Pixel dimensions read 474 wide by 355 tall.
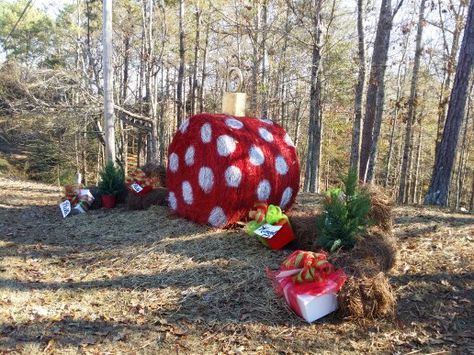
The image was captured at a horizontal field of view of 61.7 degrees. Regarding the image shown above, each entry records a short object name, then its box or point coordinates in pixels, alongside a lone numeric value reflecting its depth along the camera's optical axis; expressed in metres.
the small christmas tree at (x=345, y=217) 3.51
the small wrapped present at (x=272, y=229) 3.99
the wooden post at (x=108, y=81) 7.04
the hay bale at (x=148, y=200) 6.20
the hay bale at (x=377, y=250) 3.35
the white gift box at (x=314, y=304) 2.84
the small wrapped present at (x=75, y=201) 6.41
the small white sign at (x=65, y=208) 6.33
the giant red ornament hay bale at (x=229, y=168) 4.65
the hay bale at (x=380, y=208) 4.02
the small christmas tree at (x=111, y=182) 6.72
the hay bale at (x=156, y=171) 6.92
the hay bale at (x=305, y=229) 3.95
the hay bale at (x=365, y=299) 2.86
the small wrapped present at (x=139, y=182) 6.31
